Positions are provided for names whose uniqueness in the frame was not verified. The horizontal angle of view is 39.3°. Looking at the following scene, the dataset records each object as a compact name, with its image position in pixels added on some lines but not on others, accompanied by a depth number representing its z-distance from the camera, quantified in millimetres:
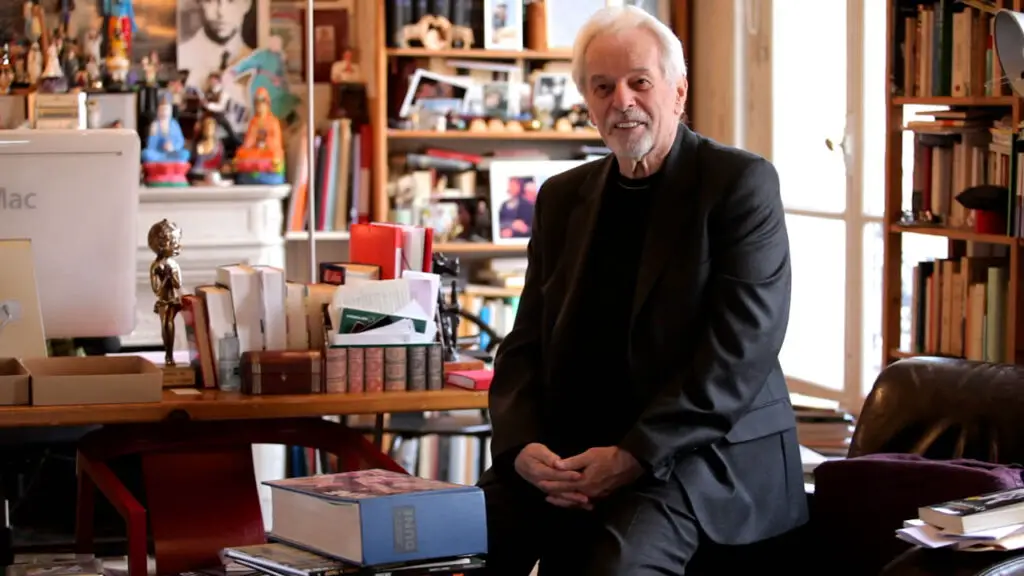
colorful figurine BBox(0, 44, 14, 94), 5516
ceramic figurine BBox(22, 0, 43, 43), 5574
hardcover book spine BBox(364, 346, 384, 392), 2904
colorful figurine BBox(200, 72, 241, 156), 5750
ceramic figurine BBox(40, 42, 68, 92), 5508
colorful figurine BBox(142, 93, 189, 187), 5520
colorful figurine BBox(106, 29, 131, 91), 5566
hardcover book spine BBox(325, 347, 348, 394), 2875
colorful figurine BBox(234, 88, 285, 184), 5605
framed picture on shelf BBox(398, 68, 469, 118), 5566
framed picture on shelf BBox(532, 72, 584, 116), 5695
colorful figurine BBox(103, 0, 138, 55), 5582
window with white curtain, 4668
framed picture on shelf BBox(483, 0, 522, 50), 5586
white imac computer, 3008
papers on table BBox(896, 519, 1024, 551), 2104
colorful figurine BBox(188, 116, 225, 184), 5672
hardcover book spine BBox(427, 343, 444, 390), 2941
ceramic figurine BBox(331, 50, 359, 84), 5773
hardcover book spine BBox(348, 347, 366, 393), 2891
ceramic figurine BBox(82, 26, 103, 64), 5613
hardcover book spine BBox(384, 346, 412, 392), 2918
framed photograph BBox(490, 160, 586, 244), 5703
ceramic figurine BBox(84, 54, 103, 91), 5591
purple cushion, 2348
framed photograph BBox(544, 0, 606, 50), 5652
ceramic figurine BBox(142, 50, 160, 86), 5660
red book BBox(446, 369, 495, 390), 2928
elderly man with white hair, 2434
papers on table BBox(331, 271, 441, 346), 2896
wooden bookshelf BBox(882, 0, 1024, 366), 3805
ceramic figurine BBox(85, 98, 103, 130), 5586
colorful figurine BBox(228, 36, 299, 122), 5789
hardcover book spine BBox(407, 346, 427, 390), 2930
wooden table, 2705
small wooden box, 2842
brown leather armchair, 2480
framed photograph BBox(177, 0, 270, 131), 5762
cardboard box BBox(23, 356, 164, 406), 2732
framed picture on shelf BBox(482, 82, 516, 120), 5668
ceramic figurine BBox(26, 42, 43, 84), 5539
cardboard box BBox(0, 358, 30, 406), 2736
